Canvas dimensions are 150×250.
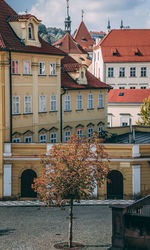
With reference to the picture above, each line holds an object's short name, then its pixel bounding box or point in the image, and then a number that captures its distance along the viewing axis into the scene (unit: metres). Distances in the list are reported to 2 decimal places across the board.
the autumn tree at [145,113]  72.94
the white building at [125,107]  76.75
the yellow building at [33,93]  38.12
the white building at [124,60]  96.06
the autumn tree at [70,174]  25.14
